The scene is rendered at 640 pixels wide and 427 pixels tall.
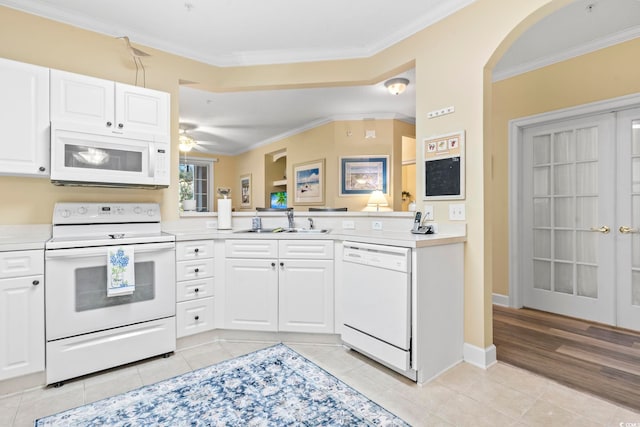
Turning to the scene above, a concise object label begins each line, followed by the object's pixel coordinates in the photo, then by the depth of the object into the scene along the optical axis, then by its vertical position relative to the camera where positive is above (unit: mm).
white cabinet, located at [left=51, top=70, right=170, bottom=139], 2273 +825
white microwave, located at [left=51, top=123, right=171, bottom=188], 2229 +420
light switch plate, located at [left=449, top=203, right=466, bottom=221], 2412 +19
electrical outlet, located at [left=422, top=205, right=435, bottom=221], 2604 +4
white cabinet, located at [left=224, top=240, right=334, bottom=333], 2639 -584
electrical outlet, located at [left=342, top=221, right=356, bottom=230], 3074 -100
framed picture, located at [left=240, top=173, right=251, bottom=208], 8172 +616
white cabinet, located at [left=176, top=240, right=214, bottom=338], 2555 -587
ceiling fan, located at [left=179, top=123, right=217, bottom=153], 6141 +1680
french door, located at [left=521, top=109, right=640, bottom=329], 3006 -34
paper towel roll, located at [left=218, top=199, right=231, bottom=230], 3035 +15
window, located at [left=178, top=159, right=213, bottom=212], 8477 +965
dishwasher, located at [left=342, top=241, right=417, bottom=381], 2059 -608
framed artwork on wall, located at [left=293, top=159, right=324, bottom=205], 5754 +592
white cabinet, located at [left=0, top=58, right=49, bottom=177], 2102 +635
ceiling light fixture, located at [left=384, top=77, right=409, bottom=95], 3898 +1573
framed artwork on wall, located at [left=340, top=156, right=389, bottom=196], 5352 +668
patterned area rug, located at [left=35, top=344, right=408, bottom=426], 1715 -1086
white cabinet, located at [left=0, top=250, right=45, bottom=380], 1926 -594
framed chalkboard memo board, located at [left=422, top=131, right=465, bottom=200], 2416 +367
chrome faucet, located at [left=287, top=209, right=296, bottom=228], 3135 -33
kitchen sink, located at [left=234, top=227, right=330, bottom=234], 2920 -148
